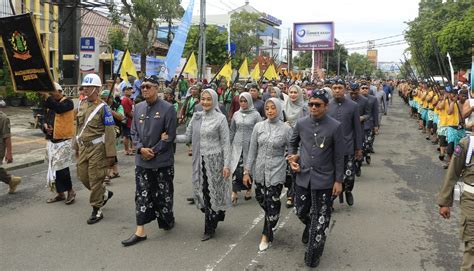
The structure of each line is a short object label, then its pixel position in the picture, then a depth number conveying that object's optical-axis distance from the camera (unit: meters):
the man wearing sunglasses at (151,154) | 5.11
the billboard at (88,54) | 18.86
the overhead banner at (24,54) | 6.18
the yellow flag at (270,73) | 20.00
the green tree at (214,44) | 40.66
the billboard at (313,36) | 58.22
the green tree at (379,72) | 123.89
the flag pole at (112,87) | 7.06
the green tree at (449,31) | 28.42
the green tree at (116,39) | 32.07
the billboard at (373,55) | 157.79
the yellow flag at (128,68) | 12.75
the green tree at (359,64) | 96.69
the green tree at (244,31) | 43.38
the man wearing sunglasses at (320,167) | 4.41
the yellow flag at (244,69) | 18.98
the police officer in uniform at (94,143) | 5.74
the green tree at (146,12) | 21.38
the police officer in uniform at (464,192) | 3.54
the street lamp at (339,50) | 66.09
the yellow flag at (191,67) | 14.20
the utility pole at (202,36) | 19.11
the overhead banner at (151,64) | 29.22
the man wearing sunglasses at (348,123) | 6.57
